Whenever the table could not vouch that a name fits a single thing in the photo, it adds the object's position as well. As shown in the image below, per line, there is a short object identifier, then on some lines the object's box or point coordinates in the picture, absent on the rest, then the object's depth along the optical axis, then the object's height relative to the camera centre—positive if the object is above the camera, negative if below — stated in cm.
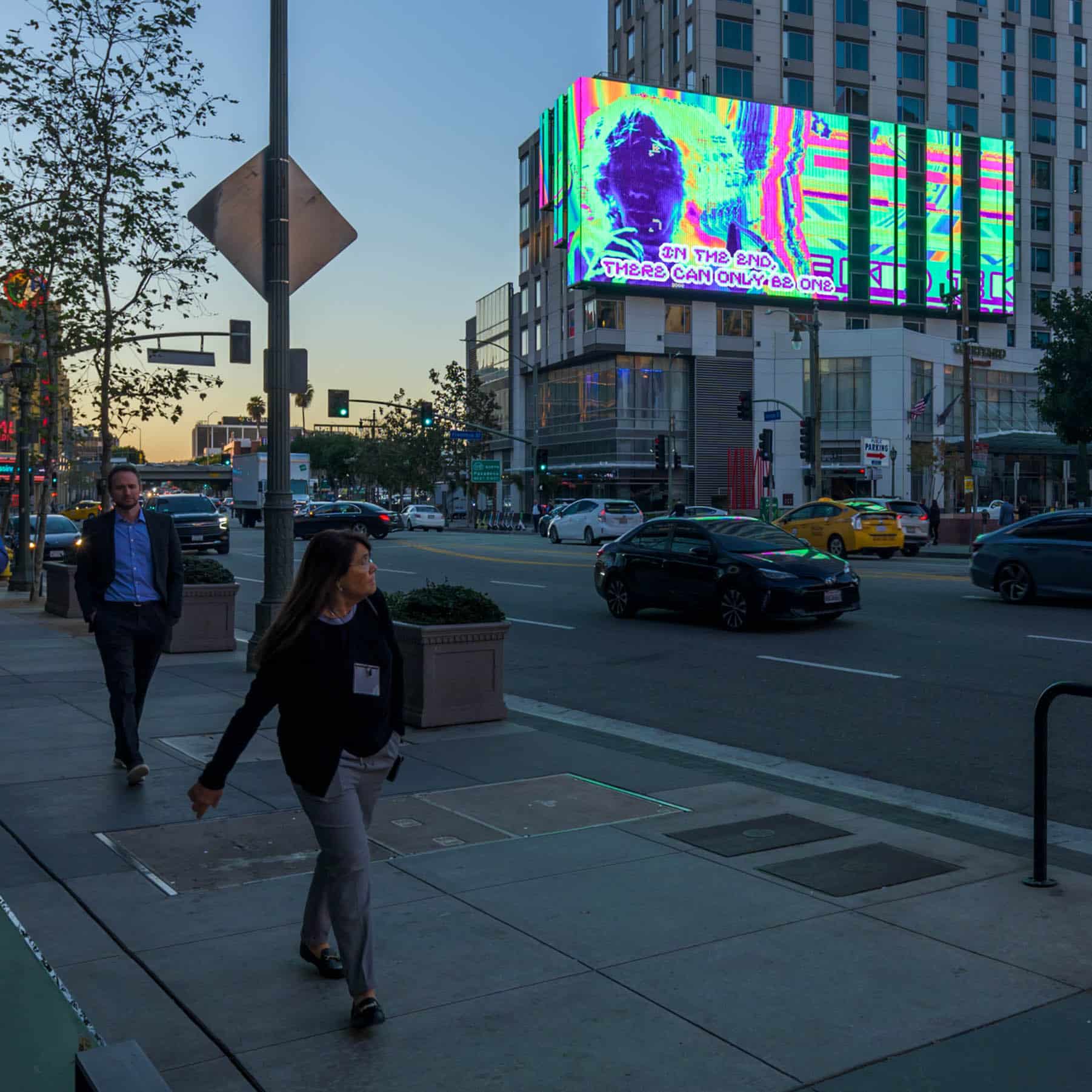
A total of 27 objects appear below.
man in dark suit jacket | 777 -59
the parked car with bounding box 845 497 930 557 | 3603 -64
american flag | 4694 +344
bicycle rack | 541 -132
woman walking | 416 -74
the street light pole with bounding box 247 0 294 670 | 1115 +139
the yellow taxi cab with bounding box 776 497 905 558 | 3412 -77
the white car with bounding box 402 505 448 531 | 6600 -93
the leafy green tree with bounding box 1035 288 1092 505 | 4097 +433
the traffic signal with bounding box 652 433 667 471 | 5041 +198
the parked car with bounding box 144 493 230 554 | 3600 -61
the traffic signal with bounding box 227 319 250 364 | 2038 +261
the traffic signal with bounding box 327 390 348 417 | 4866 +382
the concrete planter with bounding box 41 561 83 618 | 1845 -136
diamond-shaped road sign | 1075 +242
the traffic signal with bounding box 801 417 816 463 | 4144 +206
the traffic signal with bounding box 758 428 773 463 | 4428 +195
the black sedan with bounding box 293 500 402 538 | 4622 -68
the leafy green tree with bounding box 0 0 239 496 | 1697 +434
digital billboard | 6719 +1712
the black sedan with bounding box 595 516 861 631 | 1633 -101
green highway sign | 7806 +186
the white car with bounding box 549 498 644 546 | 4506 -75
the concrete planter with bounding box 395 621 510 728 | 938 -132
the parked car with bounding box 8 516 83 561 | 3166 -90
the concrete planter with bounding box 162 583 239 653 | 1425 -138
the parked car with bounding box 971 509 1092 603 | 1852 -90
